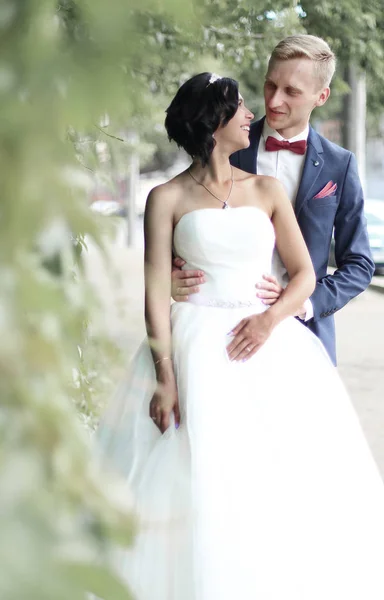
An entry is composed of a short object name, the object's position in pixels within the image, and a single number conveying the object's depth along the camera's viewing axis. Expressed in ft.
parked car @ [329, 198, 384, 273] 56.39
